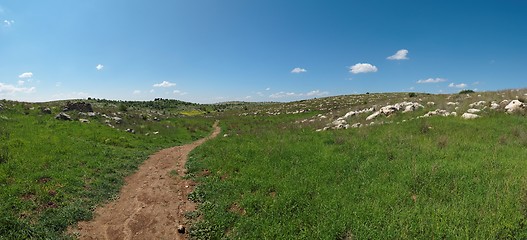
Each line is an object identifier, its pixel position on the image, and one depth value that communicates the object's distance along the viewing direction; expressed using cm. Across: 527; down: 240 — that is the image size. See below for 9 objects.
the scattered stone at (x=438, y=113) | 1945
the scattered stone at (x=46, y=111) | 2702
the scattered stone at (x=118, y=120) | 2845
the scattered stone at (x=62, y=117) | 2449
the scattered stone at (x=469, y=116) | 1745
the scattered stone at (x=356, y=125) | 2039
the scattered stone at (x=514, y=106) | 1791
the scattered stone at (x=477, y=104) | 2030
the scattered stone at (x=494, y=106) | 1900
